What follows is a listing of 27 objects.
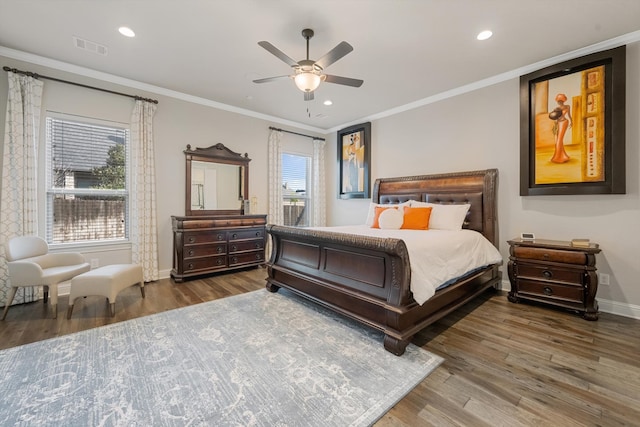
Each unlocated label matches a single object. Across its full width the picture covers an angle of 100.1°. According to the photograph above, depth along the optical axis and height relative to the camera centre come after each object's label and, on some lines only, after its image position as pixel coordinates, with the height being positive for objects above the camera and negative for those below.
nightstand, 2.82 -0.72
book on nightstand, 2.87 -0.35
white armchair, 2.79 -0.61
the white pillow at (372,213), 4.39 -0.03
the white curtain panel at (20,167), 3.16 +0.53
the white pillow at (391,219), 3.87 -0.12
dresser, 4.13 -0.54
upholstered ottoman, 2.78 -0.77
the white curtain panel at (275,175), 5.58 +0.75
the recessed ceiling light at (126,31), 2.81 +1.91
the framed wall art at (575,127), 2.93 +1.00
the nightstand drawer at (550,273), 2.88 -0.71
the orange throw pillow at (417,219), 3.77 -0.11
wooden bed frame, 2.22 -0.62
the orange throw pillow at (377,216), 4.20 -0.09
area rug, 1.55 -1.16
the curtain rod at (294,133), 5.59 +1.75
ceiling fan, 2.43 +1.41
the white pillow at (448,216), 3.69 -0.07
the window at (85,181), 3.59 +0.43
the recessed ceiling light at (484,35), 2.80 +1.87
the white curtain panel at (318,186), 6.36 +0.60
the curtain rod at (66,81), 3.18 +1.70
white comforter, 2.25 -0.45
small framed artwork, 5.60 +1.09
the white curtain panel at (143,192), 4.02 +0.30
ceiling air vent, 3.02 +1.92
